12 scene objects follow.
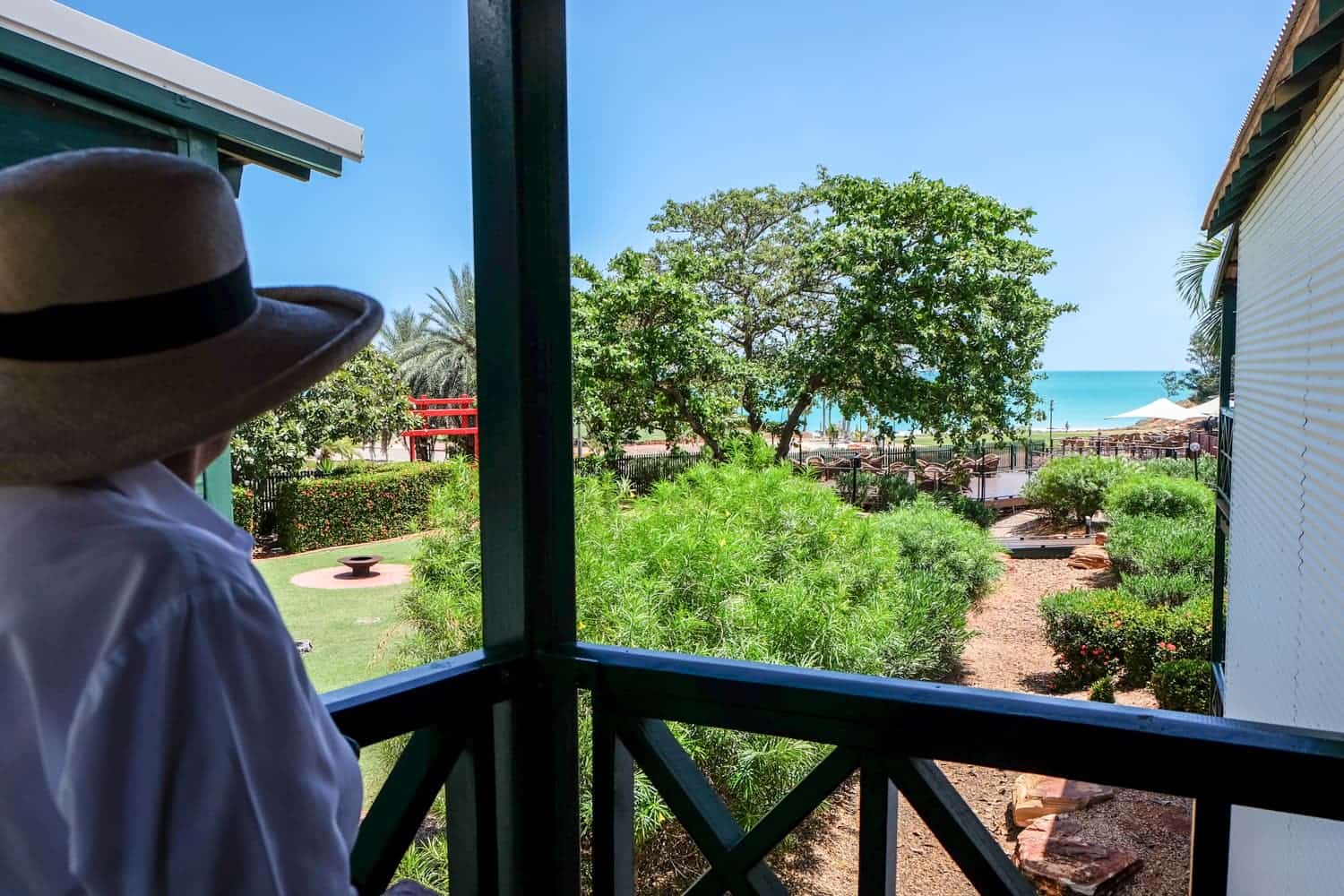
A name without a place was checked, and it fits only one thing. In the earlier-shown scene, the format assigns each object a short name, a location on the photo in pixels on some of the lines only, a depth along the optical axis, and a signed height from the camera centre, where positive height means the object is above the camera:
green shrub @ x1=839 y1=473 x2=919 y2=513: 12.33 -1.43
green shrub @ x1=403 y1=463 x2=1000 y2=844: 4.02 -1.08
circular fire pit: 6.94 -1.40
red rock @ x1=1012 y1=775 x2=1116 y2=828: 5.30 -2.62
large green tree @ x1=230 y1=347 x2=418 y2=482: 8.51 -0.22
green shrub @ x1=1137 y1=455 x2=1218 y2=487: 13.52 -1.25
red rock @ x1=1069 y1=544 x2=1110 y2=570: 10.69 -2.13
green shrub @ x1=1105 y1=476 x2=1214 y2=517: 11.25 -1.43
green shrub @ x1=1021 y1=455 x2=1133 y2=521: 12.79 -1.42
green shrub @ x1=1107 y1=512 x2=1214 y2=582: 9.60 -1.83
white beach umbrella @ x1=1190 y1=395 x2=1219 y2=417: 15.43 -0.28
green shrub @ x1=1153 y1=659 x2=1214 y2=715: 6.91 -2.41
